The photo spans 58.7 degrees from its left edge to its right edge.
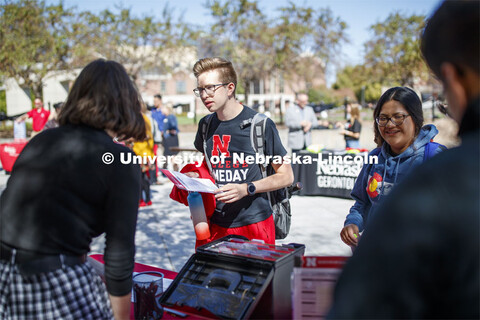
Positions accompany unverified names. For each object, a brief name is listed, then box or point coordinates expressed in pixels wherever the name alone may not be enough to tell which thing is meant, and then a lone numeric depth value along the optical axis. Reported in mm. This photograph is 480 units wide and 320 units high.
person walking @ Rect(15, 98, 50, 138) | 12203
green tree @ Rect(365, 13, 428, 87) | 24469
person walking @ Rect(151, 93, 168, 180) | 10141
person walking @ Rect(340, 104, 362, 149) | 9031
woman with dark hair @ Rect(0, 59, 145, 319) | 1368
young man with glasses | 2768
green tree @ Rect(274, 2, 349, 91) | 23750
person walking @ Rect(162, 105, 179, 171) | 10320
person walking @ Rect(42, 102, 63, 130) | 9427
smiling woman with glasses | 2291
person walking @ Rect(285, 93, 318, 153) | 8625
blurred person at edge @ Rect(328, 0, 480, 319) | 677
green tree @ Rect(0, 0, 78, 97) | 20812
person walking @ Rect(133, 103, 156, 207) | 6930
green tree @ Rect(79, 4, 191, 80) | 22703
